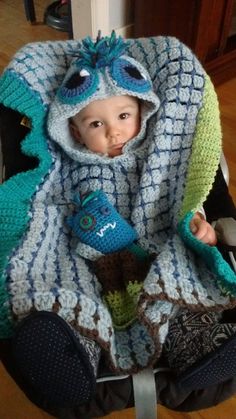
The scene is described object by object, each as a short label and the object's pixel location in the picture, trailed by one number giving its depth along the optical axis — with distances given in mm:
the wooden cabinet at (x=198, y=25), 1607
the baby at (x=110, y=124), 839
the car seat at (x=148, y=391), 655
